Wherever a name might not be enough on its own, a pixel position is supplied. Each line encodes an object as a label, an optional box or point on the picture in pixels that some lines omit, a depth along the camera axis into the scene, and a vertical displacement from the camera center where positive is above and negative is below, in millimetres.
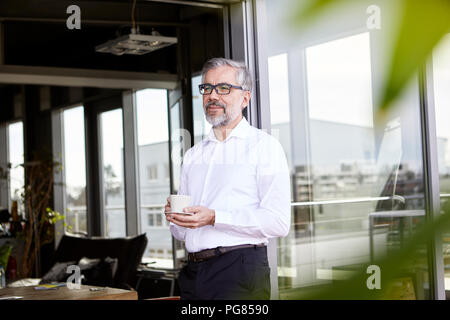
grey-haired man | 2184 -39
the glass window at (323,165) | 4484 +185
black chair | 5180 -508
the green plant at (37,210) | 7043 -179
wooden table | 2979 -474
